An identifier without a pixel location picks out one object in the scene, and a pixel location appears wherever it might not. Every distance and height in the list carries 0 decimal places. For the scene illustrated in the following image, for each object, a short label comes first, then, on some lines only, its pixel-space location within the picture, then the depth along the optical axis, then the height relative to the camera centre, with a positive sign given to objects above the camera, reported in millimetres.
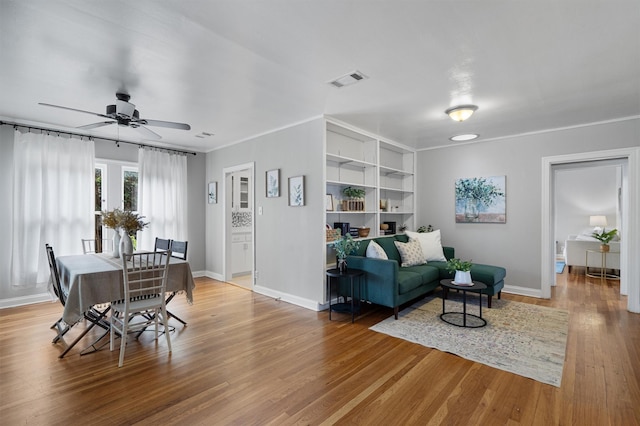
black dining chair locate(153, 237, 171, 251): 4175 -440
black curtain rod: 4319 +1197
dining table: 2719 -669
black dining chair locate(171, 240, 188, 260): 3699 -438
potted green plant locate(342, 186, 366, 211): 4715 +204
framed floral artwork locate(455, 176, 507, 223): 5180 +220
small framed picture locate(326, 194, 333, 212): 4441 +131
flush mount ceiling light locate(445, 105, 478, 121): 3695 +1194
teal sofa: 3756 -847
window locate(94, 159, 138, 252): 5168 +389
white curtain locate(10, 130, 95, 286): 4324 +177
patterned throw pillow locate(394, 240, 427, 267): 4680 -626
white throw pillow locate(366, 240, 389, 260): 4184 -531
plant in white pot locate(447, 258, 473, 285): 3598 -695
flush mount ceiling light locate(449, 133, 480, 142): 5001 +1224
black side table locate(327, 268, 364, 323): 3822 -940
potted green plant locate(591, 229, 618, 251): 6030 -500
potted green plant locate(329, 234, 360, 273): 4039 -487
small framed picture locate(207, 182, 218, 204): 6140 +390
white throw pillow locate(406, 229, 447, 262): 5051 -521
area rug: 2691 -1289
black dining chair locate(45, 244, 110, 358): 2885 -1015
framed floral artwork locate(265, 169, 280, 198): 4771 +453
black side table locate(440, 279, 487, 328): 3527 -1259
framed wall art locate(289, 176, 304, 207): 4406 +300
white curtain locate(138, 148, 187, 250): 5496 +312
